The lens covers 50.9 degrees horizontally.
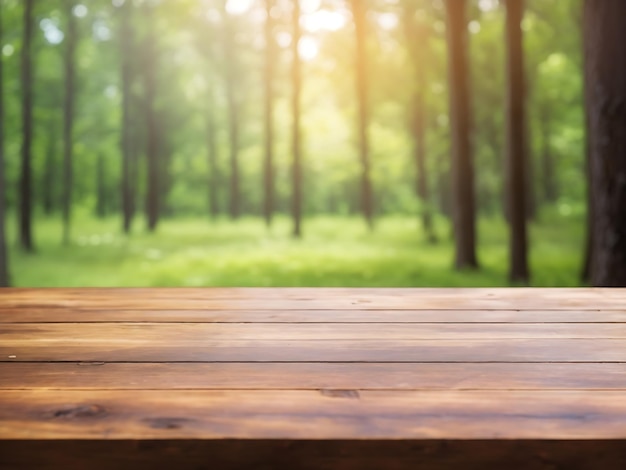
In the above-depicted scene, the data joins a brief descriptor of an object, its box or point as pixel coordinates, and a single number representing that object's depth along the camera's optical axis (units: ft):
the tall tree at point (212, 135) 100.75
